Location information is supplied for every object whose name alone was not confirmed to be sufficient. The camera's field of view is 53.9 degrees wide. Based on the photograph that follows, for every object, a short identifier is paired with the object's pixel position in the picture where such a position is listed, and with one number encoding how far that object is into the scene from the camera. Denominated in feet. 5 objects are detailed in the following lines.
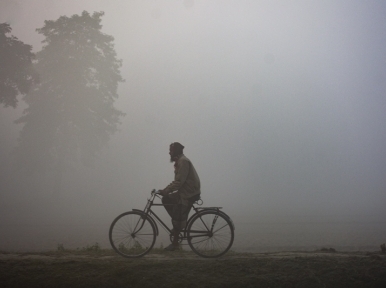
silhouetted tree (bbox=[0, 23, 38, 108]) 82.94
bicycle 26.03
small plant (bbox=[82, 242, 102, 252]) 29.08
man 26.78
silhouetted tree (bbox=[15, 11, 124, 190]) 97.35
